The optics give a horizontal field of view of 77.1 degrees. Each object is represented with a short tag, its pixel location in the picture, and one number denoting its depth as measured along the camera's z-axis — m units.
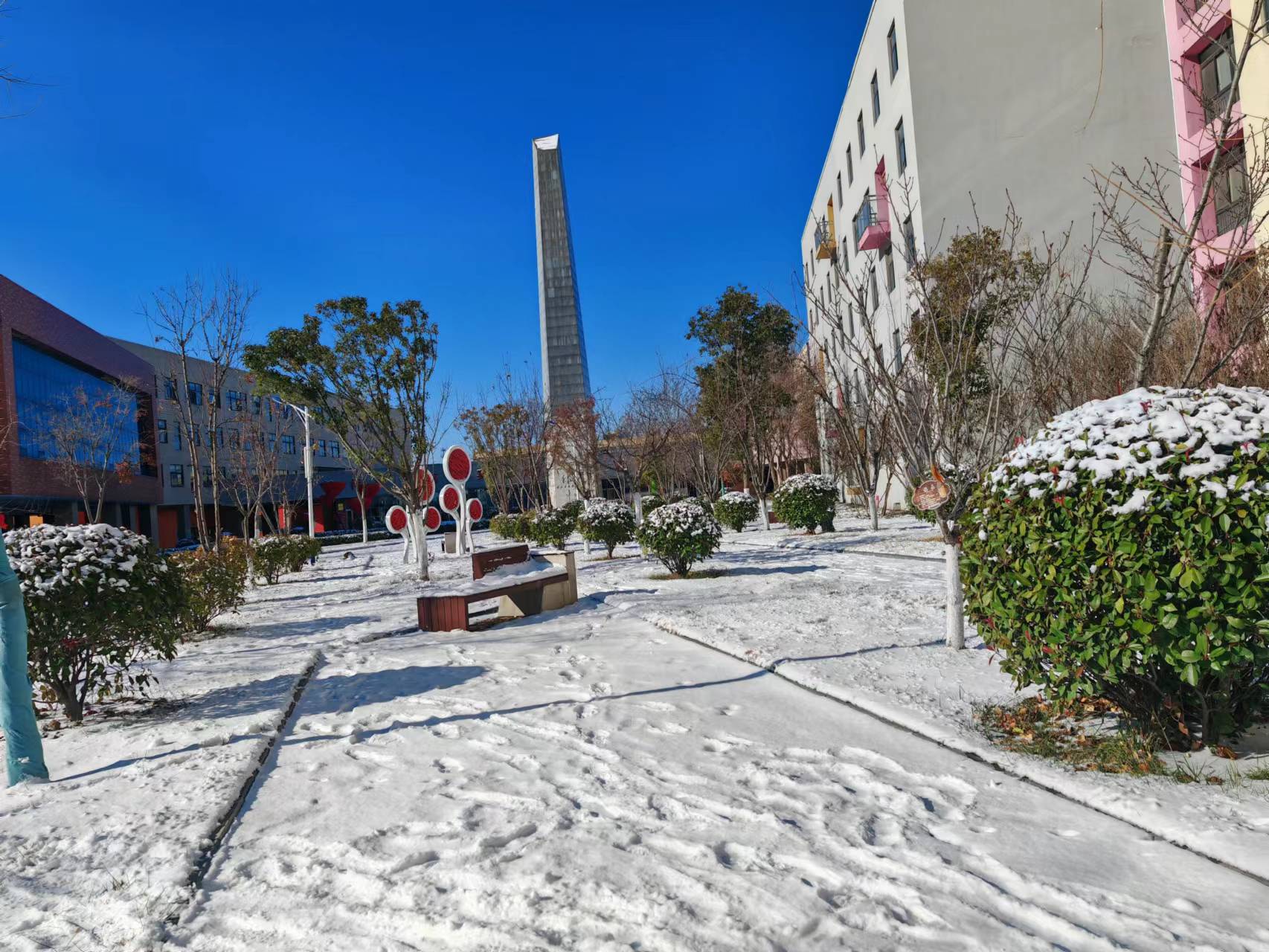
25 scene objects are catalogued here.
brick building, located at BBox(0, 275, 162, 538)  32.22
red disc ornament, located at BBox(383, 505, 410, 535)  29.03
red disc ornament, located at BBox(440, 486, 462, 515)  21.94
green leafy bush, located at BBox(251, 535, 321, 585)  17.25
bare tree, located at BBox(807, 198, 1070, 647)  6.41
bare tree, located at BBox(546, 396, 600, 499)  31.48
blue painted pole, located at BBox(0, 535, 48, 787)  3.88
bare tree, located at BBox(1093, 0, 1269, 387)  4.53
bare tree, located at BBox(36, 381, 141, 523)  25.92
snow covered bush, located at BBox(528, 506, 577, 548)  21.81
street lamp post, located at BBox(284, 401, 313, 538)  30.41
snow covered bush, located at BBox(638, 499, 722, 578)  11.98
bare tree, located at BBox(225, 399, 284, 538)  27.62
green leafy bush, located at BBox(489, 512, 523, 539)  28.77
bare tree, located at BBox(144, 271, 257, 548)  13.82
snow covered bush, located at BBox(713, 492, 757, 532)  22.09
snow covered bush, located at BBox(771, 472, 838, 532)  18.89
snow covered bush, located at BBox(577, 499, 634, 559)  16.73
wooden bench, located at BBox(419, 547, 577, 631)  8.55
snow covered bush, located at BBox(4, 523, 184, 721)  4.96
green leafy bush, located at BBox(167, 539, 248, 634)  9.34
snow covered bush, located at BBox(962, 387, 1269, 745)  3.15
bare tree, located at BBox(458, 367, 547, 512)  31.56
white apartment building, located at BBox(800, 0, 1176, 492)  21.14
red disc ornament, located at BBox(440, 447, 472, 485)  18.23
